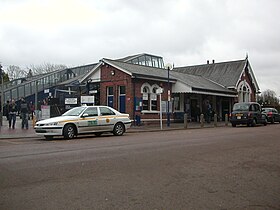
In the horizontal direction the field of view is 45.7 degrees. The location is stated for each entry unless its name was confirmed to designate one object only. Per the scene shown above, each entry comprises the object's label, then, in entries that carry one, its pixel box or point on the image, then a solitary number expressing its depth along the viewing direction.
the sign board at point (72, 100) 24.45
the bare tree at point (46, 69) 73.81
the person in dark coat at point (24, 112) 18.95
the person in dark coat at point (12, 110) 19.64
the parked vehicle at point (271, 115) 29.62
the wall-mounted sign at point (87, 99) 23.67
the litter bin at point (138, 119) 24.06
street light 22.75
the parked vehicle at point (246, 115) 24.19
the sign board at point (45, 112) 21.11
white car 14.29
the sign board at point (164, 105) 26.04
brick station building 24.62
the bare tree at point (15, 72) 72.94
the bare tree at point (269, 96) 75.91
